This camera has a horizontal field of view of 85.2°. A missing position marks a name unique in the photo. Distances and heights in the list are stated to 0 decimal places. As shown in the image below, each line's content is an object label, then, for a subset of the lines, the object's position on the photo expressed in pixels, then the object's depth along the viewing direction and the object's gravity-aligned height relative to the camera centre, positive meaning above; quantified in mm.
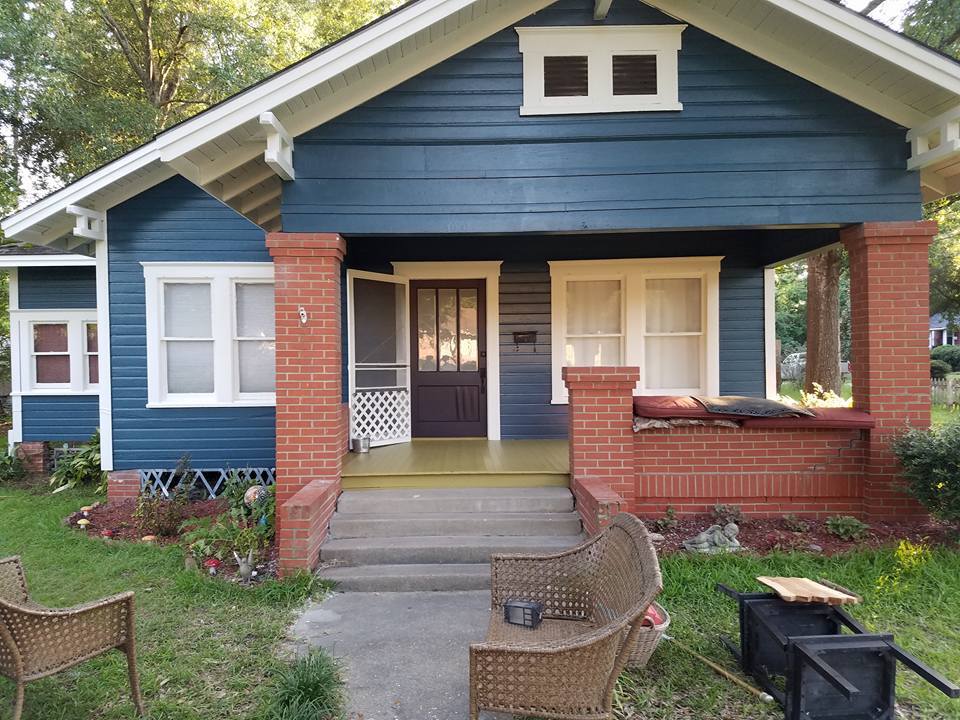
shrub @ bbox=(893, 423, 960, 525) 4113 -964
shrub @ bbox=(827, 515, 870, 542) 4602 -1583
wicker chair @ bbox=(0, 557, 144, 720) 2332 -1293
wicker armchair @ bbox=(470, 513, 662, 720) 2195 -1329
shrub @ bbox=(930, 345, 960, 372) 21750 -291
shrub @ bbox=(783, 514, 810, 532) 4782 -1603
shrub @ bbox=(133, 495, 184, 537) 5547 -1699
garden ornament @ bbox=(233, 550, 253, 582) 4195 -1698
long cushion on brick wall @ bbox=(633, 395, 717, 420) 4852 -524
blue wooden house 4430 +1862
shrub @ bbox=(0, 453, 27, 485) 8258 -1705
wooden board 2615 -1252
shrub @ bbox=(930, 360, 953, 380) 19703 -778
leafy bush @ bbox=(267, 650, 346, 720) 2586 -1721
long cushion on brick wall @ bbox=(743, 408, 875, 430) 4762 -649
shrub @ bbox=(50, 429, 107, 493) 7676 -1633
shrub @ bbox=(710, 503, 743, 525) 4926 -1541
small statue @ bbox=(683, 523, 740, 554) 4379 -1611
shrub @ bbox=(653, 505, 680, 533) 4855 -1586
